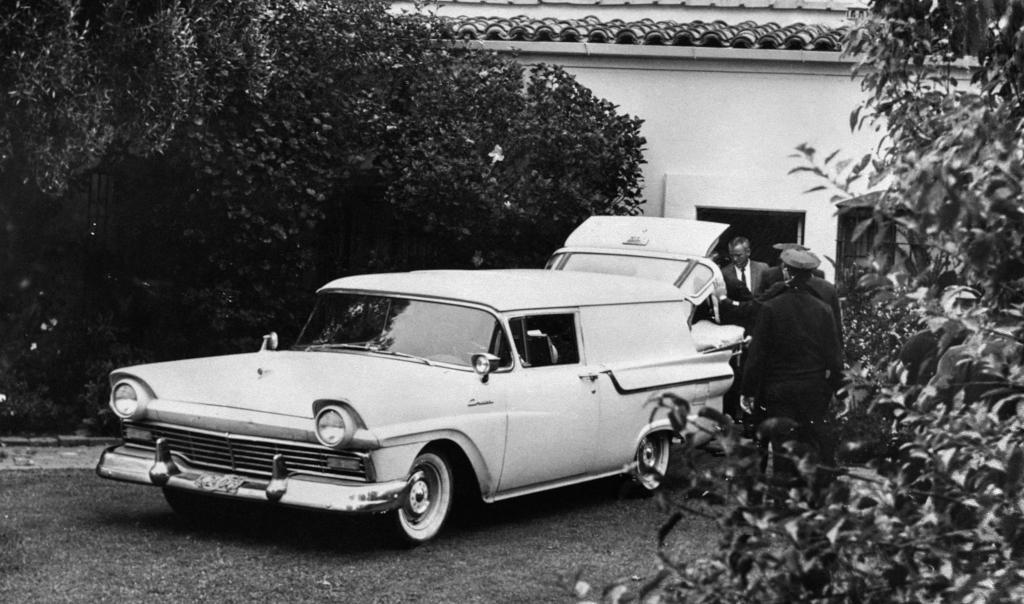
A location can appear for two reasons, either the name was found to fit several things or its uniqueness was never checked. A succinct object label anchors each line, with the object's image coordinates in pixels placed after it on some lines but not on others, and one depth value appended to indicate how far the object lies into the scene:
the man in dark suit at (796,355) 9.31
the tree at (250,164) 10.66
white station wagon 7.71
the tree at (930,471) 2.82
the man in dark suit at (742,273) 12.43
